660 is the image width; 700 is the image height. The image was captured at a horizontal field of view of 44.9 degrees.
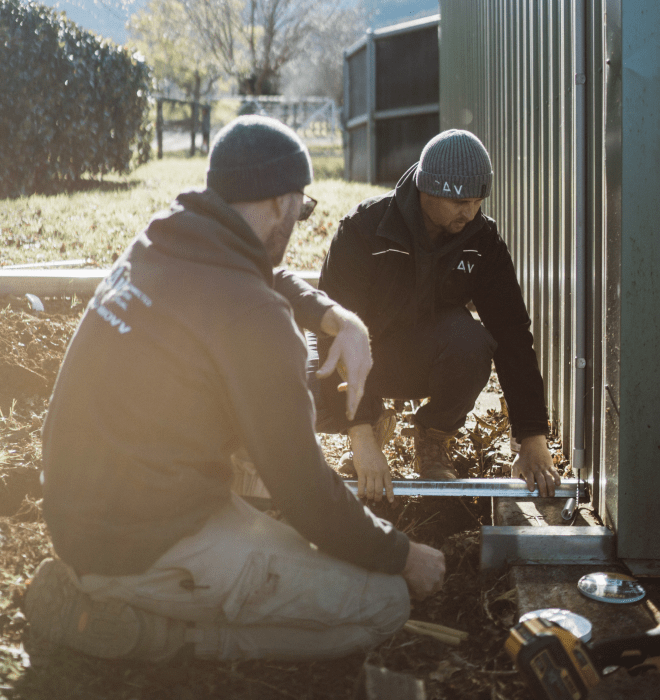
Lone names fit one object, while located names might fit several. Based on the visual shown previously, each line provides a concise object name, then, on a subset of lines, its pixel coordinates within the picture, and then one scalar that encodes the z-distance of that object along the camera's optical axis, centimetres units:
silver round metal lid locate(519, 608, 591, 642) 240
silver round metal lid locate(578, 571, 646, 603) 263
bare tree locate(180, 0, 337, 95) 3444
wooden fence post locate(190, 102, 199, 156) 2538
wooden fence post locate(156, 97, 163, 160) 2175
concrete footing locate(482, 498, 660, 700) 254
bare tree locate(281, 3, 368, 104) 4678
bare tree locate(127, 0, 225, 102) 3412
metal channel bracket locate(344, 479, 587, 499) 328
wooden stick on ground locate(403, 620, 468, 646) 254
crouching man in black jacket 332
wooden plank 185
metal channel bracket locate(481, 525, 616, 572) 292
